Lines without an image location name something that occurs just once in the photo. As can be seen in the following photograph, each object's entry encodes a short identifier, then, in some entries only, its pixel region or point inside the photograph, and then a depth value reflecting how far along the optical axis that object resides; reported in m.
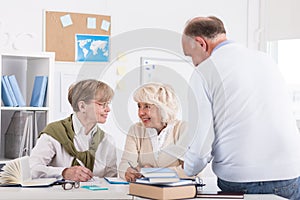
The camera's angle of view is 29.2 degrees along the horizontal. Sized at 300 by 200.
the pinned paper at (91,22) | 4.43
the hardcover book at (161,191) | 1.94
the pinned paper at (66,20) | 4.33
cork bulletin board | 4.28
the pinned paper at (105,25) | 4.48
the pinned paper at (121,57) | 4.54
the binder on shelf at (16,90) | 3.89
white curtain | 4.69
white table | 2.05
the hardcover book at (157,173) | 2.05
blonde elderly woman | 2.84
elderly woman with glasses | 2.70
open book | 2.25
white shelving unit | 3.92
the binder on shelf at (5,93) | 3.85
